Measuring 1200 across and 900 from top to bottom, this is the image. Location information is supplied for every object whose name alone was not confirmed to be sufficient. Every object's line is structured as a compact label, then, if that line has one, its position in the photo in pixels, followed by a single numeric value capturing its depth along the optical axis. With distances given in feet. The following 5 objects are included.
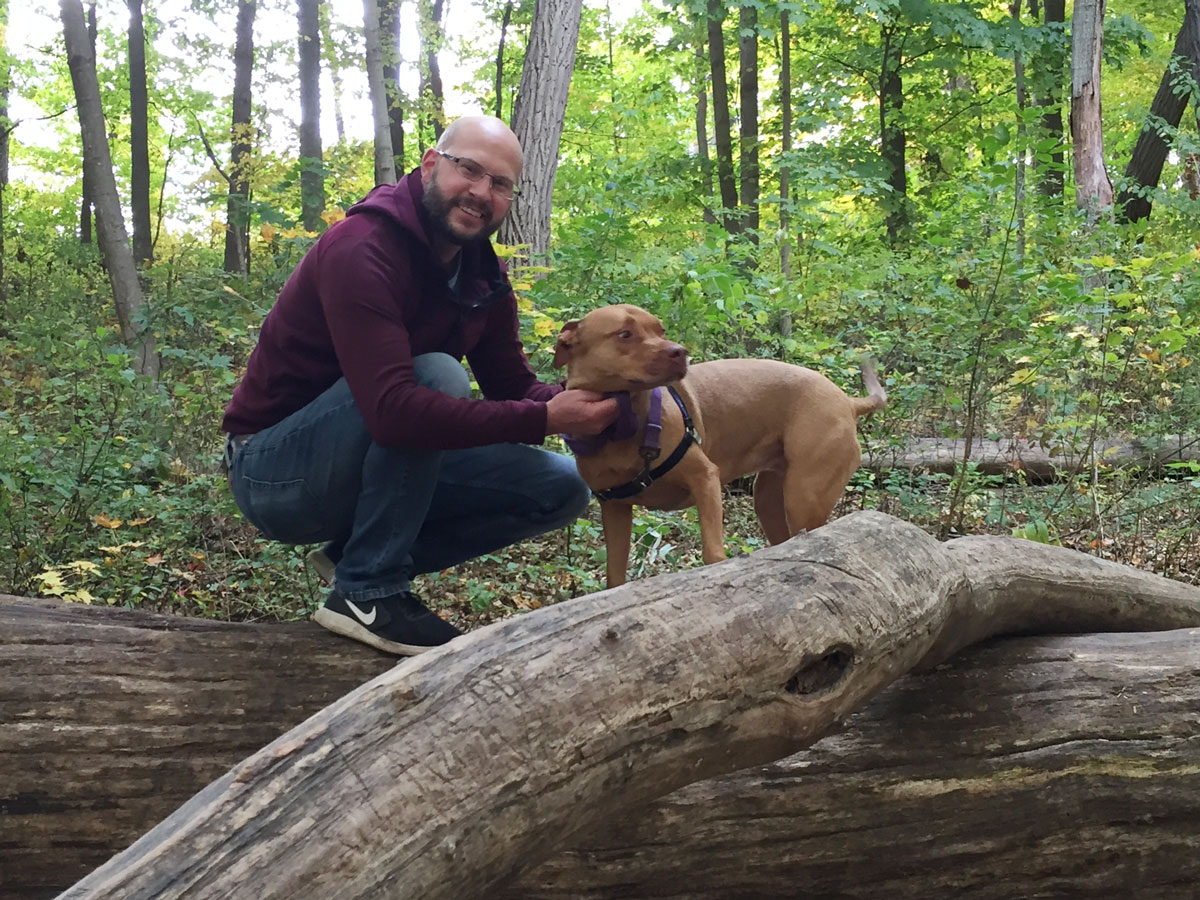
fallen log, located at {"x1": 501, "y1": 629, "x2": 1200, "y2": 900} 8.09
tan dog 9.93
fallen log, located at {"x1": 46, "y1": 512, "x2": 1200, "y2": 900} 4.87
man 9.20
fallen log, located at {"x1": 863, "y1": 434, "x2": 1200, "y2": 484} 20.71
